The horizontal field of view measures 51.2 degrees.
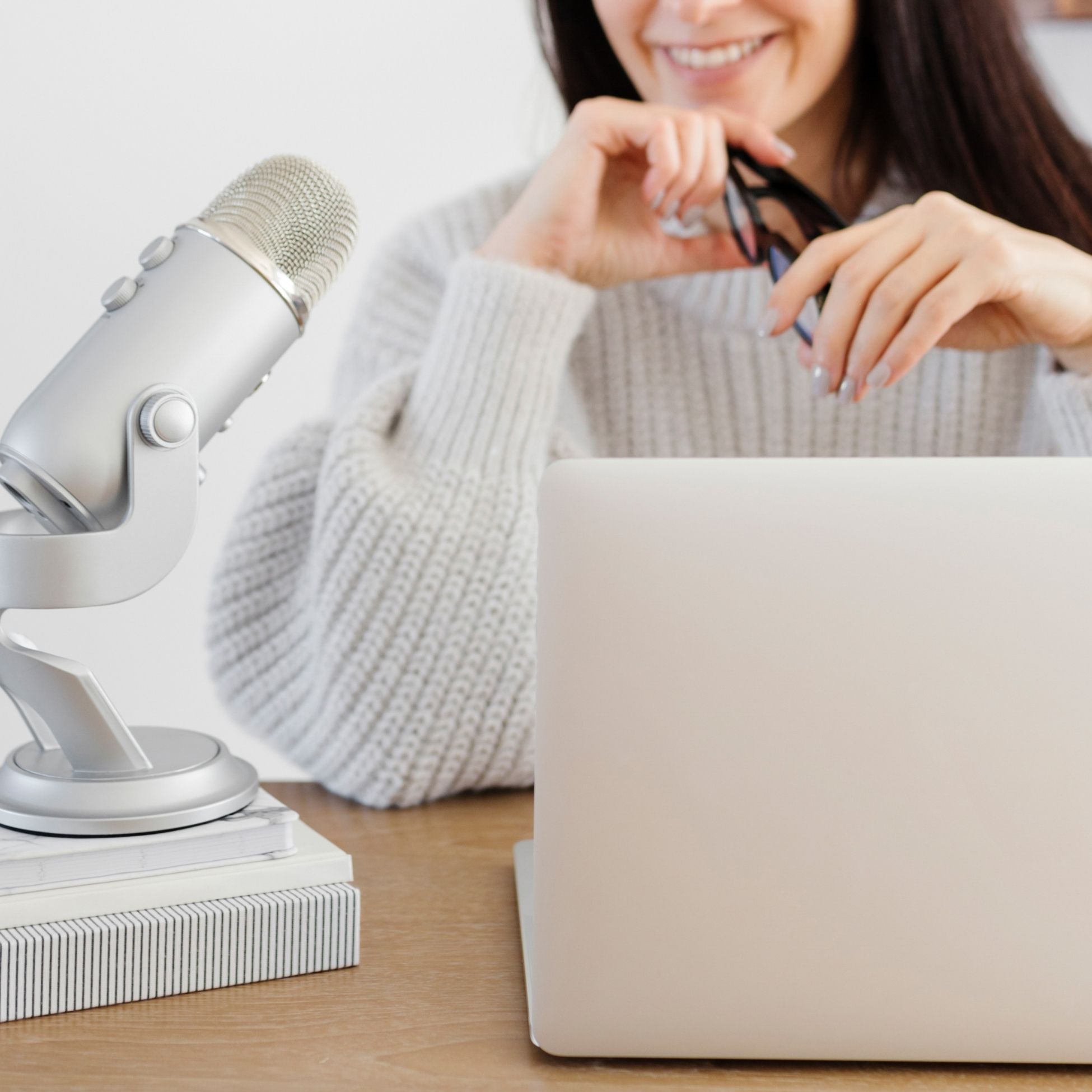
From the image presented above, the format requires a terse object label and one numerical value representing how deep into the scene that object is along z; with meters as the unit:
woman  0.70
